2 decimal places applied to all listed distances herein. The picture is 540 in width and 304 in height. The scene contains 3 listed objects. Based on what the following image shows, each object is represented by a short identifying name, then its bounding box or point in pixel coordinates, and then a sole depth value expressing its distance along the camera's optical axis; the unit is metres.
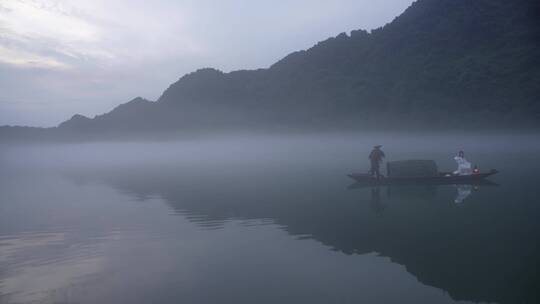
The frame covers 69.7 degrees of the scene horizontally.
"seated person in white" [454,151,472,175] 27.39
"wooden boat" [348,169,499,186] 26.70
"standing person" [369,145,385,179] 27.95
